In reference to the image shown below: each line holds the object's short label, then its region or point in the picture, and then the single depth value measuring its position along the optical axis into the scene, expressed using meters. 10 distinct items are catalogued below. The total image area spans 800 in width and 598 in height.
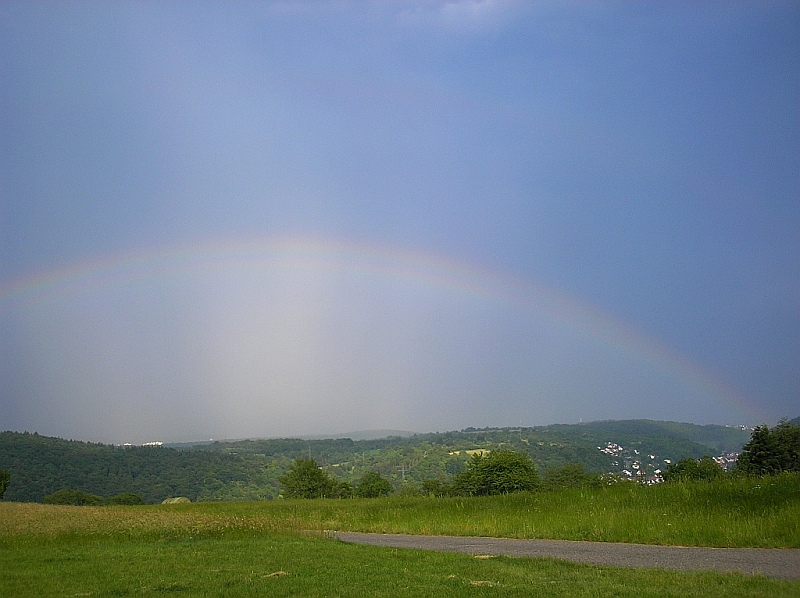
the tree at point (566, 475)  93.69
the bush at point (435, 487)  91.69
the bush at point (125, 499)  71.75
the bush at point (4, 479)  58.95
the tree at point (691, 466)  60.20
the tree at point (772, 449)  56.47
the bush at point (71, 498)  69.06
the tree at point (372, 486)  93.19
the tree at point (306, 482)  82.44
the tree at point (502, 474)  67.91
